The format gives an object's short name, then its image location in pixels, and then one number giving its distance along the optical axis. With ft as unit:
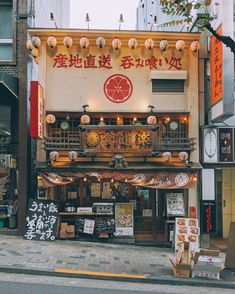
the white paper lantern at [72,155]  49.42
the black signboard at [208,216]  50.75
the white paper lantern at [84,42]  51.37
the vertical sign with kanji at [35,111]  46.09
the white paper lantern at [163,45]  51.44
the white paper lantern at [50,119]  50.56
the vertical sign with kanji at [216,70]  44.61
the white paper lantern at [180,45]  51.60
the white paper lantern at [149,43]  51.29
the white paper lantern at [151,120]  50.85
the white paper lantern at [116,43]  51.44
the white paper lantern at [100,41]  51.16
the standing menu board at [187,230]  44.83
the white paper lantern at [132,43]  51.19
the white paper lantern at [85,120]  50.29
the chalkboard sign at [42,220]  49.29
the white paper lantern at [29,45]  50.76
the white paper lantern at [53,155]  49.49
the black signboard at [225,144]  50.65
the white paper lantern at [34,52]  51.29
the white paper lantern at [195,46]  51.49
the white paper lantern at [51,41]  51.16
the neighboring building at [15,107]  52.26
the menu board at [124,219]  51.70
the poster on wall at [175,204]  51.70
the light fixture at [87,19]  50.83
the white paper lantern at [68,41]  51.08
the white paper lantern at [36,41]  50.96
